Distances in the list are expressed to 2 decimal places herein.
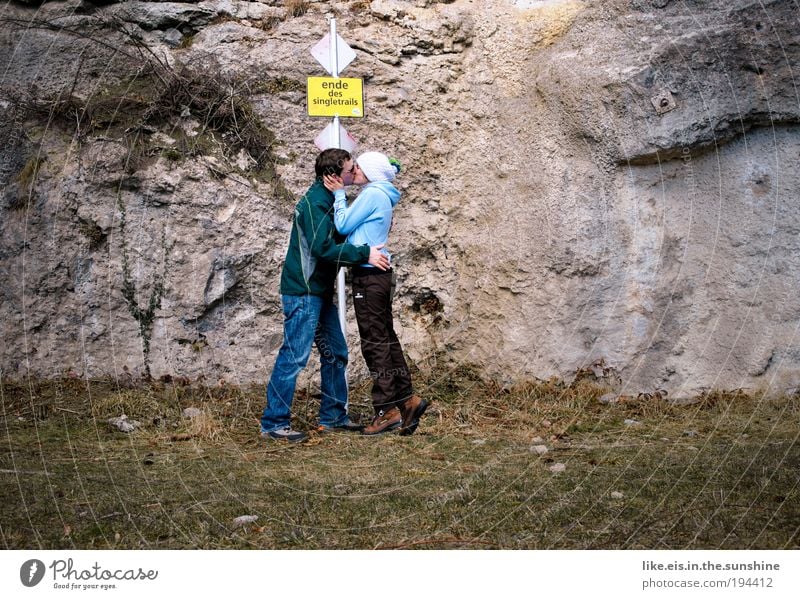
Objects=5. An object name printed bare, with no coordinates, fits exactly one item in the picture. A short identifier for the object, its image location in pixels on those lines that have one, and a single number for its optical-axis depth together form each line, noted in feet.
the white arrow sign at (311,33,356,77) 22.53
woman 19.08
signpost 22.29
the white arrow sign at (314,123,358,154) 22.21
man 18.81
